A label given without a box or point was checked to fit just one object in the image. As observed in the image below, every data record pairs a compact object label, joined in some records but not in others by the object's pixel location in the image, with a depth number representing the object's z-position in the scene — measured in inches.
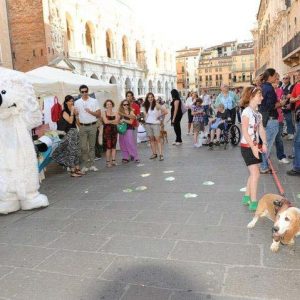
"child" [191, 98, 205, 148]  423.6
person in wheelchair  399.5
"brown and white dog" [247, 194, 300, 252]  125.8
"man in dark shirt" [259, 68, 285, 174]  250.5
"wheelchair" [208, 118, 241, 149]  403.2
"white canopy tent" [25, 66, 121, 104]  392.5
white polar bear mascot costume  205.8
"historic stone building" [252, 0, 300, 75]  890.1
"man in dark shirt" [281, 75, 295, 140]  407.2
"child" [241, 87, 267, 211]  172.9
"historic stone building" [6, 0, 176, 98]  1074.7
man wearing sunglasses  304.7
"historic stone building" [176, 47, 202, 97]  3998.5
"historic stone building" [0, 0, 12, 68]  1059.3
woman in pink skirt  342.6
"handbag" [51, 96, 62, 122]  364.8
